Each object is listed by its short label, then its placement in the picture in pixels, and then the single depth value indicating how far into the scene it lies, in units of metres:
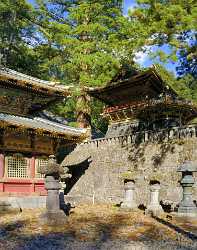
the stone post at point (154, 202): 9.92
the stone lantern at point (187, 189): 8.97
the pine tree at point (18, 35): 19.22
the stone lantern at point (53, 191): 8.29
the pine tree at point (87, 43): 18.31
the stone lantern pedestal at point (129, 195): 10.81
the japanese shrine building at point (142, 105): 16.87
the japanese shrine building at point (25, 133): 12.83
